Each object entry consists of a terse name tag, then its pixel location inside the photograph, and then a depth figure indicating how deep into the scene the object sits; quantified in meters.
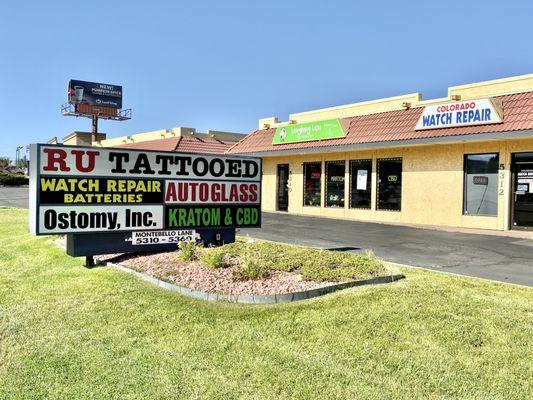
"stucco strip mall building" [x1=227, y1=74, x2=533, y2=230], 16.14
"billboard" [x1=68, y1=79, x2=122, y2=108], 73.94
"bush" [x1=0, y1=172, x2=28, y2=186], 66.94
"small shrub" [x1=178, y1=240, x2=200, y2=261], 9.03
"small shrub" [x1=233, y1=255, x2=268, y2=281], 7.59
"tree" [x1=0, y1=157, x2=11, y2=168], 121.38
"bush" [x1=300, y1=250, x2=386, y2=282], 7.49
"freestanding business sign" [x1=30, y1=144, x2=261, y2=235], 8.45
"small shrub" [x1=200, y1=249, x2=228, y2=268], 8.23
